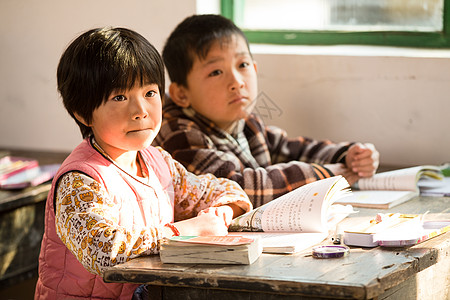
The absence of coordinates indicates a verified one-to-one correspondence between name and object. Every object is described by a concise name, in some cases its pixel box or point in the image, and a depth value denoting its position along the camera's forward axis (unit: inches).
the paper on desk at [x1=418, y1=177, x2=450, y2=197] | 89.9
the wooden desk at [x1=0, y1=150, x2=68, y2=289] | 100.3
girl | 74.8
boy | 90.0
